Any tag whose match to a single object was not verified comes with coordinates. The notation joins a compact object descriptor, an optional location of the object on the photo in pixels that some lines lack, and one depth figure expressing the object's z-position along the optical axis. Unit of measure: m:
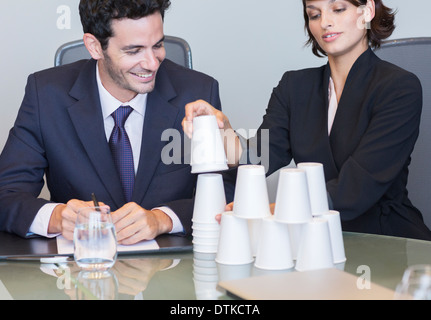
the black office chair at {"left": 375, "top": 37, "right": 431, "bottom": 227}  2.14
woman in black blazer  1.95
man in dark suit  1.98
